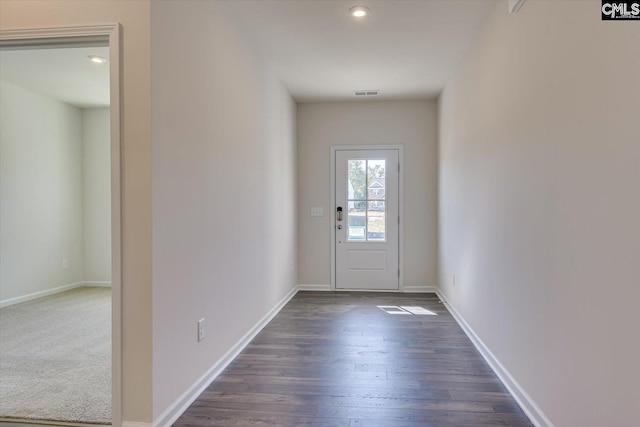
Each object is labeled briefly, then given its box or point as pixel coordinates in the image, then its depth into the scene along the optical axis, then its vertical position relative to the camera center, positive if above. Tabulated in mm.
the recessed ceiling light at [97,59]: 3869 +1519
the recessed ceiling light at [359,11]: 2885 +1489
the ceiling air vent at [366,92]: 5020 +1514
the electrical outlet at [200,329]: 2363 -744
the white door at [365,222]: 5512 -200
